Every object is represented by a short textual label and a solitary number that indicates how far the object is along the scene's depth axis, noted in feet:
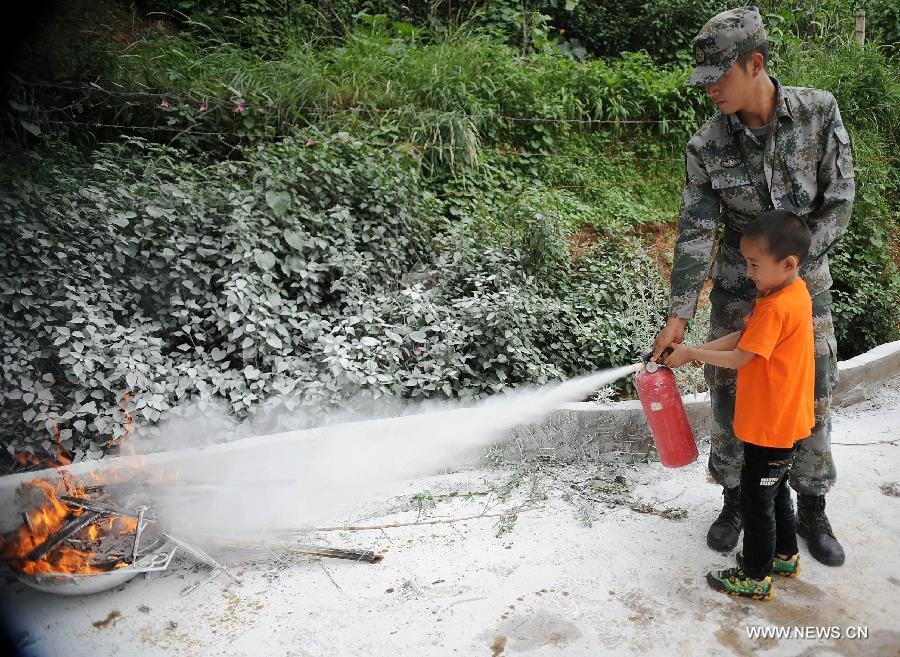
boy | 7.92
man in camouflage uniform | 8.57
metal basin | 8.79
